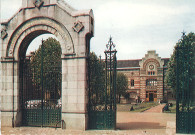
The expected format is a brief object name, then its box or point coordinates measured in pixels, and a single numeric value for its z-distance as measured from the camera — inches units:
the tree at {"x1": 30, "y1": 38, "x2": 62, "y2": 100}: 936.5
